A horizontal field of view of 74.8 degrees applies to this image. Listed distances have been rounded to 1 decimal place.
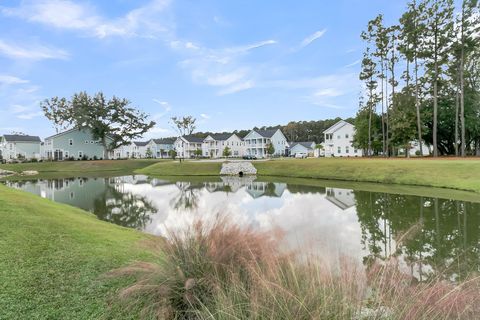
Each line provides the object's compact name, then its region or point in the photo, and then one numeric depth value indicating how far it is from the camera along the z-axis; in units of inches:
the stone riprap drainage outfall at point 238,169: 1598.2
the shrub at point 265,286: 95.3
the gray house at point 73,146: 2365.9
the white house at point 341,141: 2413.9
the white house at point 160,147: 3619.6
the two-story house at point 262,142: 2945.4
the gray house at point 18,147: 2461.2
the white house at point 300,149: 3329.2
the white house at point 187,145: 3245.6
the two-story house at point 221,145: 3134.8
